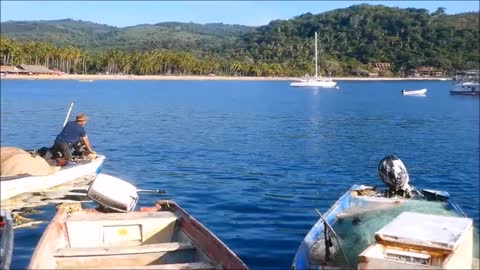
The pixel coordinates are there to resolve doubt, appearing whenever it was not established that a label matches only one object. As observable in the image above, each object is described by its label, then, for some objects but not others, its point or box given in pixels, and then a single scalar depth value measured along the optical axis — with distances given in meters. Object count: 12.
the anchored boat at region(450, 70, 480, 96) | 106.34
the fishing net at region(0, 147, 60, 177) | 17.56
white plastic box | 7.34
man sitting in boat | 20.00
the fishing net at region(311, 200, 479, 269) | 9.50
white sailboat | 137.25
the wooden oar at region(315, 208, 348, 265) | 9.56
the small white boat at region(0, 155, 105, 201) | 17.23
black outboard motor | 12.59
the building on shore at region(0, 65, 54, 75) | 181.88
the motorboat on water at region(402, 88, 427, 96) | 118.06
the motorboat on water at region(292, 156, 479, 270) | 7.45
